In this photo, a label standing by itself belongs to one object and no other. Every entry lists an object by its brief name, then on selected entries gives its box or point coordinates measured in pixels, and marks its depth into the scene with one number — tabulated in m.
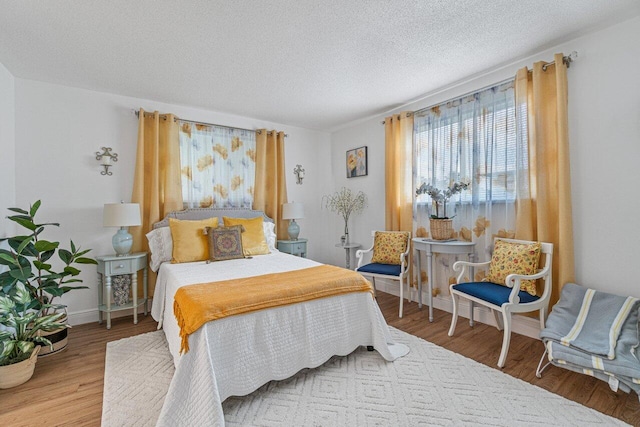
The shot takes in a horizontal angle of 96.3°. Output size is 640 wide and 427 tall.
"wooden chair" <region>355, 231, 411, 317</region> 3.33
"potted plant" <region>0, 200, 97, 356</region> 2.25
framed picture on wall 4.61
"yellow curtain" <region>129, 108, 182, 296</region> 3.50
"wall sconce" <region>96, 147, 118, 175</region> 3.36
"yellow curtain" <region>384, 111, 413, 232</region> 3.86
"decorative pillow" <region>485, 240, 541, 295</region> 2.51
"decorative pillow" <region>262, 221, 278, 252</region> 3.95
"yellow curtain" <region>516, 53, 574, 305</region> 2.46
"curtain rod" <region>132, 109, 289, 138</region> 3.57
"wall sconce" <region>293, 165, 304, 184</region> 4.91
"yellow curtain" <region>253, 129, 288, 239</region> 4.42
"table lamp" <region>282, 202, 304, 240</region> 4.35
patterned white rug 1.71
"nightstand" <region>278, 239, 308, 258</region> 4.33
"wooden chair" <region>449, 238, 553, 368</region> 2.28
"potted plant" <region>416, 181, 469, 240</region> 3.25
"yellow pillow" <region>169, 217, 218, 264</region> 3.20
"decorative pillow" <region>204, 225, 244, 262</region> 3.23
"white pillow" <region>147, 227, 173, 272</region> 3.29
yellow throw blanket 1.78
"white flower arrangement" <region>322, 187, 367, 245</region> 4.67
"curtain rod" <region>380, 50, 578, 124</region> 2.46
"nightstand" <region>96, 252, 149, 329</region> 3.07
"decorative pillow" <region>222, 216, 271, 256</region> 3.56
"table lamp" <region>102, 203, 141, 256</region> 3.05
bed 1.63
